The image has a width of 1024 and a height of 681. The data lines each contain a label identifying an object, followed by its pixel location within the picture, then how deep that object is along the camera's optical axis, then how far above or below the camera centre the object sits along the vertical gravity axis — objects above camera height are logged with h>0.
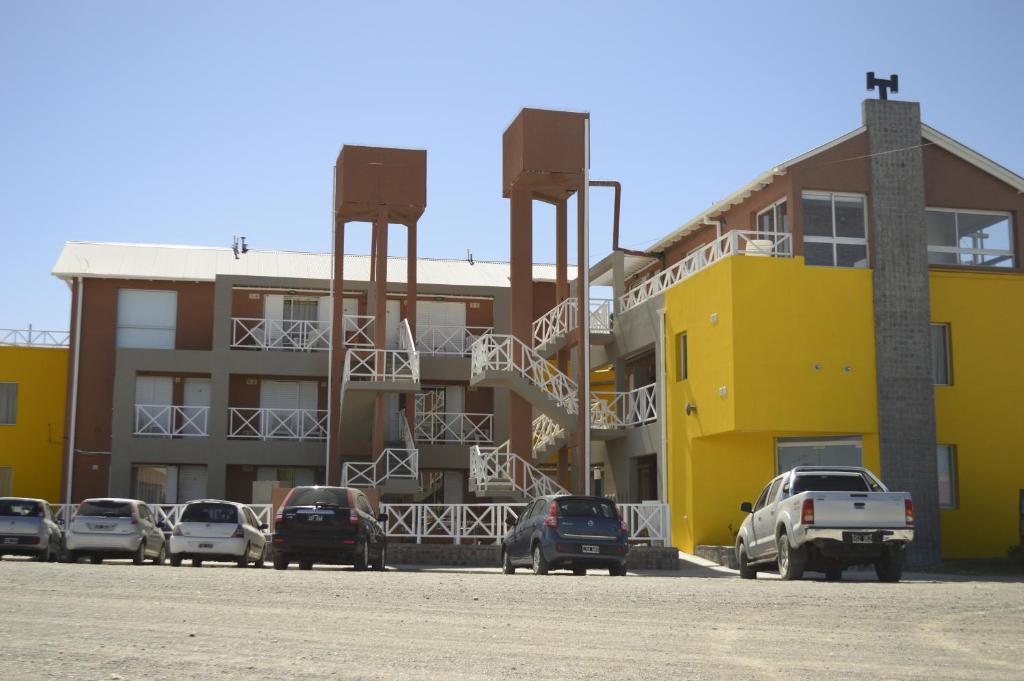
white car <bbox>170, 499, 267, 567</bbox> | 23.39 -0.33
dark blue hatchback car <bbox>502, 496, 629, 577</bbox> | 20.56 -0.30
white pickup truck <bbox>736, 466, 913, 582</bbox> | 18.62 -0.07
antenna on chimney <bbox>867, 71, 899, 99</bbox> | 28.89 +9.76
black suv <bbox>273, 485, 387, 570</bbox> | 21.70 -0.22
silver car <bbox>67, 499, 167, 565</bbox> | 23.42 -0.31
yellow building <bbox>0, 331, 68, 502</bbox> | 39.84 +2.99
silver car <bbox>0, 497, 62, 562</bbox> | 23.61 -0.27
